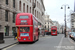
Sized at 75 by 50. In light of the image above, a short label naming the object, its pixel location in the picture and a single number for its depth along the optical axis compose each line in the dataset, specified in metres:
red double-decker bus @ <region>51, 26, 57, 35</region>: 62.58
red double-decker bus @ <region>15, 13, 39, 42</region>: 18.70
